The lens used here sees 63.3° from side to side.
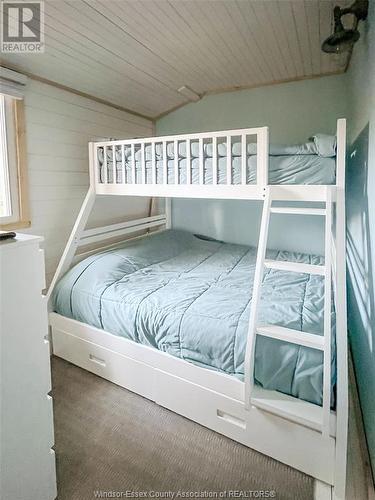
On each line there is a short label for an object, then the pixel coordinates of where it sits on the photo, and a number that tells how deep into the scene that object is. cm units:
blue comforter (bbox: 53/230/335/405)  149
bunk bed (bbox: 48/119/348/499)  142
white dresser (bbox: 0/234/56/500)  104
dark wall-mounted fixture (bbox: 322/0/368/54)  168
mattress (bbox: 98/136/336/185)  179
